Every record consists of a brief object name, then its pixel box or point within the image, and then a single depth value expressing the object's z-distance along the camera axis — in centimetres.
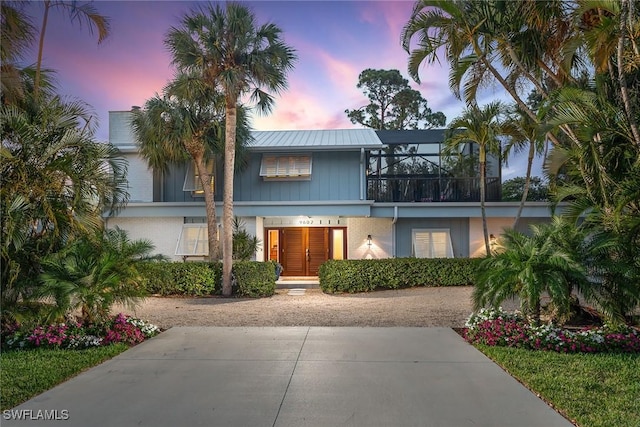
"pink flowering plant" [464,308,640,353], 618
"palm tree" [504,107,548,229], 1329
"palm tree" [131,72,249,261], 1343
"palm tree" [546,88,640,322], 669
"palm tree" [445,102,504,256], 1329
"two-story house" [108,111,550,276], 1597
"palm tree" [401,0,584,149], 855
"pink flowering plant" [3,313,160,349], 655
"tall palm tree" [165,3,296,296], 1157
